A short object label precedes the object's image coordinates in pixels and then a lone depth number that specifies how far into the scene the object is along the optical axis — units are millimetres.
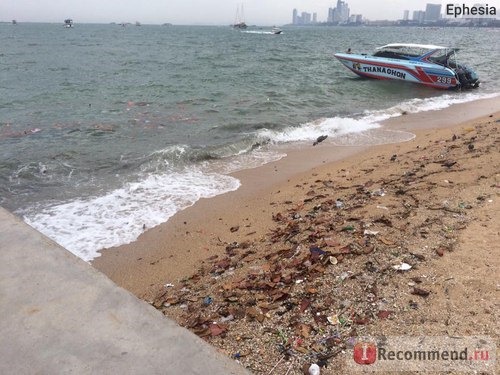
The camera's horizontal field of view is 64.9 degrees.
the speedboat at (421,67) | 19109
